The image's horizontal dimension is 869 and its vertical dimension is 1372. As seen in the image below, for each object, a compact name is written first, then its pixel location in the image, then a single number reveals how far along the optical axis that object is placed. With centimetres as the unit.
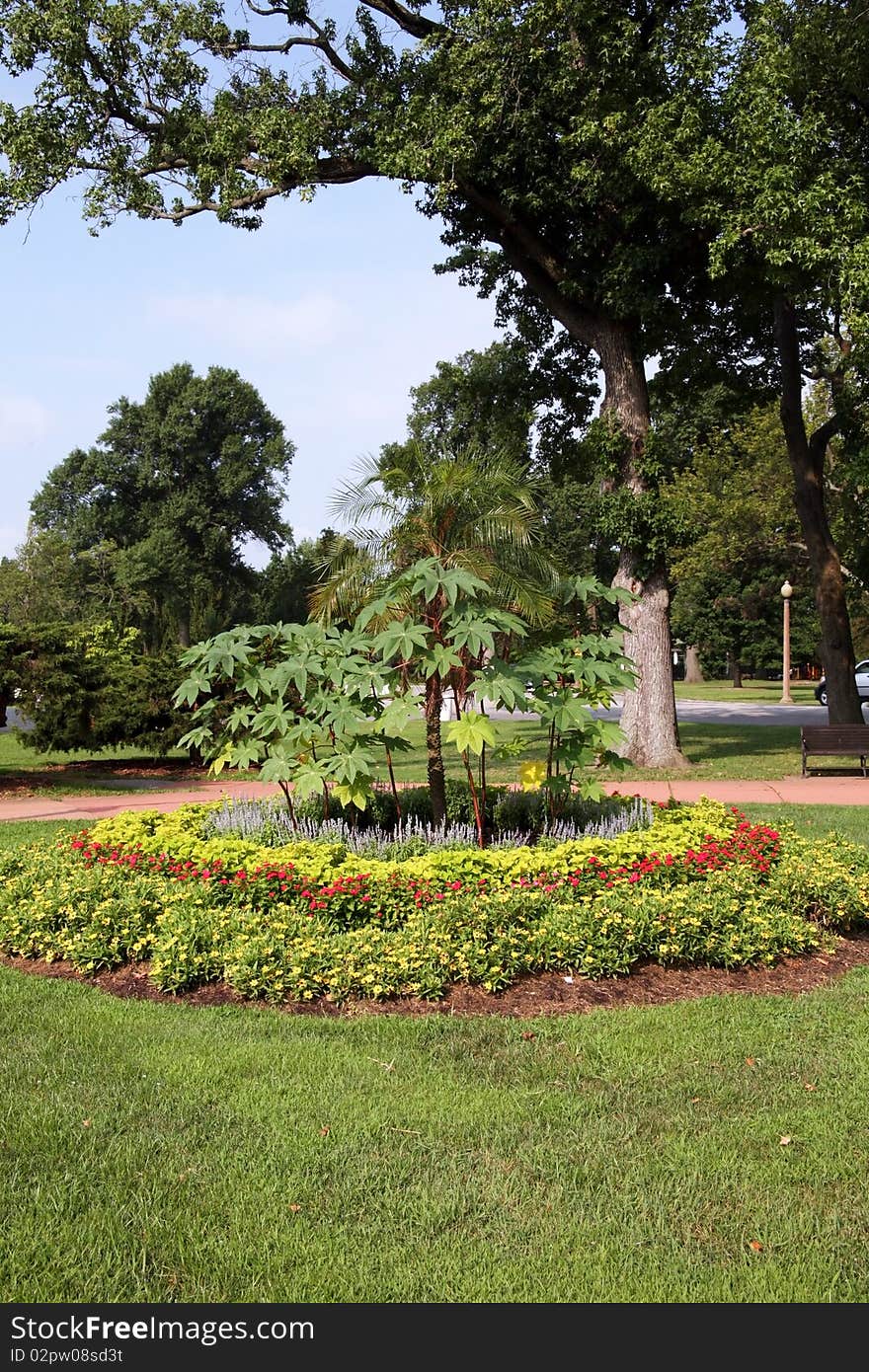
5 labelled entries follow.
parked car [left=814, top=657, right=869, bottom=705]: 3094
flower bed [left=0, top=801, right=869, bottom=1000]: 494
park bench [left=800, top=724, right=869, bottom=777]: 1398
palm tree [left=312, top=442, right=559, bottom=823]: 705
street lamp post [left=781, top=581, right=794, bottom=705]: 3577
